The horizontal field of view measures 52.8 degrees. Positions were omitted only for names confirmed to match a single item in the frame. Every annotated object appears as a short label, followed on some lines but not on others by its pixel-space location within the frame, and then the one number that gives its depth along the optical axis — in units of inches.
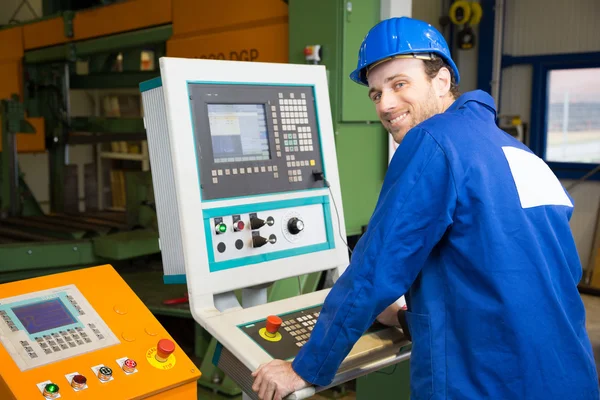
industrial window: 215.6
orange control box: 42.8
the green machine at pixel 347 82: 93.8
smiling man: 42.6
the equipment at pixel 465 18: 219.3
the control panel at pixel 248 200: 55.0
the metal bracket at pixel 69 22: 154.4
